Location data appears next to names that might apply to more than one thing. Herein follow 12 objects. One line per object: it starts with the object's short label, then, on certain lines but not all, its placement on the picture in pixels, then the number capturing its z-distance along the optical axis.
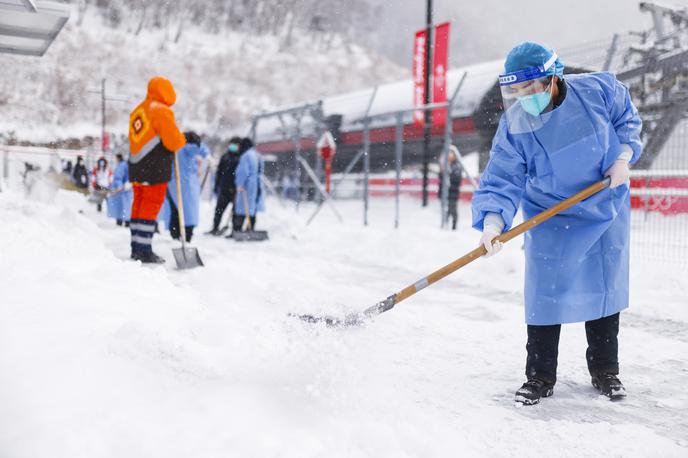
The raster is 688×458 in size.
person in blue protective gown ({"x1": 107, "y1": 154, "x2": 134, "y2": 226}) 9.70
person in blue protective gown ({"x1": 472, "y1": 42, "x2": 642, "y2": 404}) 2.37
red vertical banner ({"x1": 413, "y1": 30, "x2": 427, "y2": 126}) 13.21
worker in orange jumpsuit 5.32
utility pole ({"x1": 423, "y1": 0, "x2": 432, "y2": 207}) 11.31
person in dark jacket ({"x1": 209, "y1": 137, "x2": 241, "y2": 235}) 9.34
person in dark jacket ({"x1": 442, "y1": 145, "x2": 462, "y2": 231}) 9.79
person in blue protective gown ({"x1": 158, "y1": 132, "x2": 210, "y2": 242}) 7.14
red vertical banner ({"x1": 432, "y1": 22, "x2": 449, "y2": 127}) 12.45
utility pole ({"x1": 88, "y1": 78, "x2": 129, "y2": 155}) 24.80
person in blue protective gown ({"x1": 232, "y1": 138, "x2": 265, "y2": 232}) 9.06
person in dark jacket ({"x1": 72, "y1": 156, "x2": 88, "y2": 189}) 16.86
